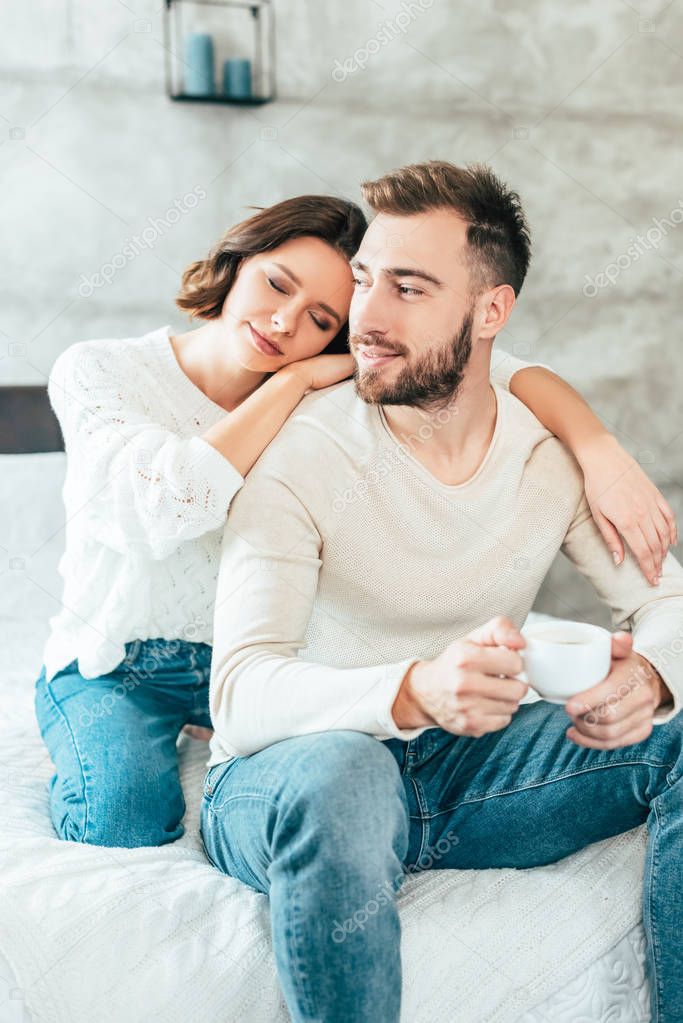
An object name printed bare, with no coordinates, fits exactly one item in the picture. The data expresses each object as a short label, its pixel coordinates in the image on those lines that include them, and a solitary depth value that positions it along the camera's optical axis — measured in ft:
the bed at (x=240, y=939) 3.52
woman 4.50
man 3.33
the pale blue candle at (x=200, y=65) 7.91
